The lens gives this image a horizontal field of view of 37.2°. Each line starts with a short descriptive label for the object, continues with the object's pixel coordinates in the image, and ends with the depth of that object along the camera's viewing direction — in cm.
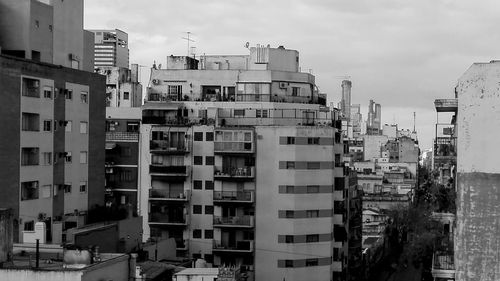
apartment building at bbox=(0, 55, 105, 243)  4012
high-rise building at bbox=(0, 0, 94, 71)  4312
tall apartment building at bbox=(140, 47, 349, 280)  5459
